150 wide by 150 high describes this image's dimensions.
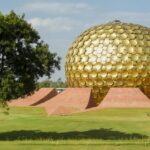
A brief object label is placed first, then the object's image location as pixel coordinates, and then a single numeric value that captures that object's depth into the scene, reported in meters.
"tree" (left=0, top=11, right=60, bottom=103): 20.56
